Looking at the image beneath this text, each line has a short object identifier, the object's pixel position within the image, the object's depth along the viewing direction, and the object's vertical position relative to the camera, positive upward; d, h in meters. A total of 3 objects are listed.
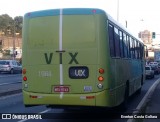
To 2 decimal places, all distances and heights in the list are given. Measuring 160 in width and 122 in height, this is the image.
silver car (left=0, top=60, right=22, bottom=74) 52.06 -0.83
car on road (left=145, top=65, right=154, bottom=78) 45.12 -1.50
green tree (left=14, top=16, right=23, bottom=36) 124.83 +10.77
